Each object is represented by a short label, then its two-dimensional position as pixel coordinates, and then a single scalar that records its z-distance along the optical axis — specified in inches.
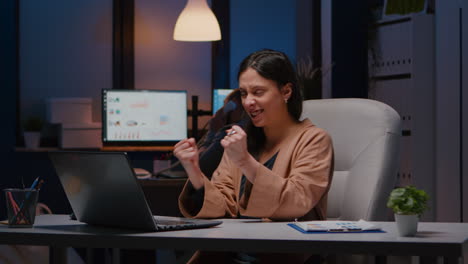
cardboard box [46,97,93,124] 221.6
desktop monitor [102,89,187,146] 196.5
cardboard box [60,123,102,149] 220.7
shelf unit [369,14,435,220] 198.2
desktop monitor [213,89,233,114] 219.5
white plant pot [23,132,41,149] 222.4
